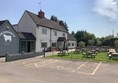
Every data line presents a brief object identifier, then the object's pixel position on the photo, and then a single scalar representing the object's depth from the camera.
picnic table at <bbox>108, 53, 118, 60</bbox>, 11.57
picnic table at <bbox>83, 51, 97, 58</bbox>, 12.83
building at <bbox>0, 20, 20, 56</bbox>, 12.58
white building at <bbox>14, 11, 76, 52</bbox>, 17.30
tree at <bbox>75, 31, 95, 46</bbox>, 32.51
